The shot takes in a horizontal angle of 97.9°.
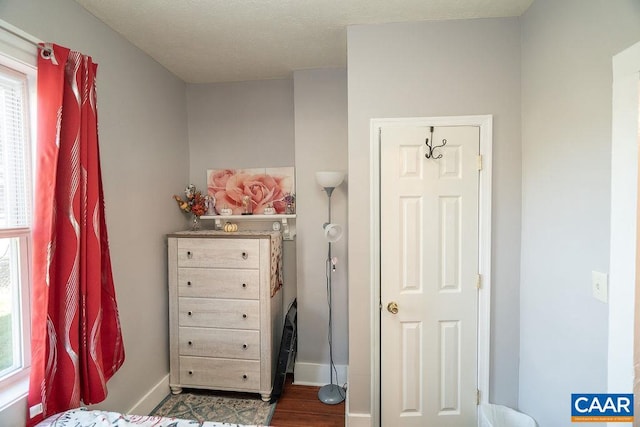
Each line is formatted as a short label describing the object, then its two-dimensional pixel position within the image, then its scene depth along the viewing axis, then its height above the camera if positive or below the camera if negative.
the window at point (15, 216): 1.29 -0.04
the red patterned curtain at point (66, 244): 1.29 -0.17
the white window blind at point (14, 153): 1.29 +0.26
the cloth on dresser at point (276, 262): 2.27 -0.47
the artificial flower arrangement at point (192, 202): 2.50 +0.05
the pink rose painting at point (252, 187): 2.61 +0.19
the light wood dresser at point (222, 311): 2.18 -0.82
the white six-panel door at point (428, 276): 1.73 -0.44
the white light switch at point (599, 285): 1.12 -0.33
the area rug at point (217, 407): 2.04 -1.54
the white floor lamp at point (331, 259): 2.05 -0.43
